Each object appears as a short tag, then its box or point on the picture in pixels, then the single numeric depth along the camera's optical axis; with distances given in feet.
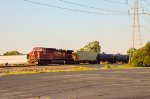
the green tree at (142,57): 218.18
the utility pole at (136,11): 212.78
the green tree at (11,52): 530.80
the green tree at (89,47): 648.62
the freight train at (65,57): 237.04
